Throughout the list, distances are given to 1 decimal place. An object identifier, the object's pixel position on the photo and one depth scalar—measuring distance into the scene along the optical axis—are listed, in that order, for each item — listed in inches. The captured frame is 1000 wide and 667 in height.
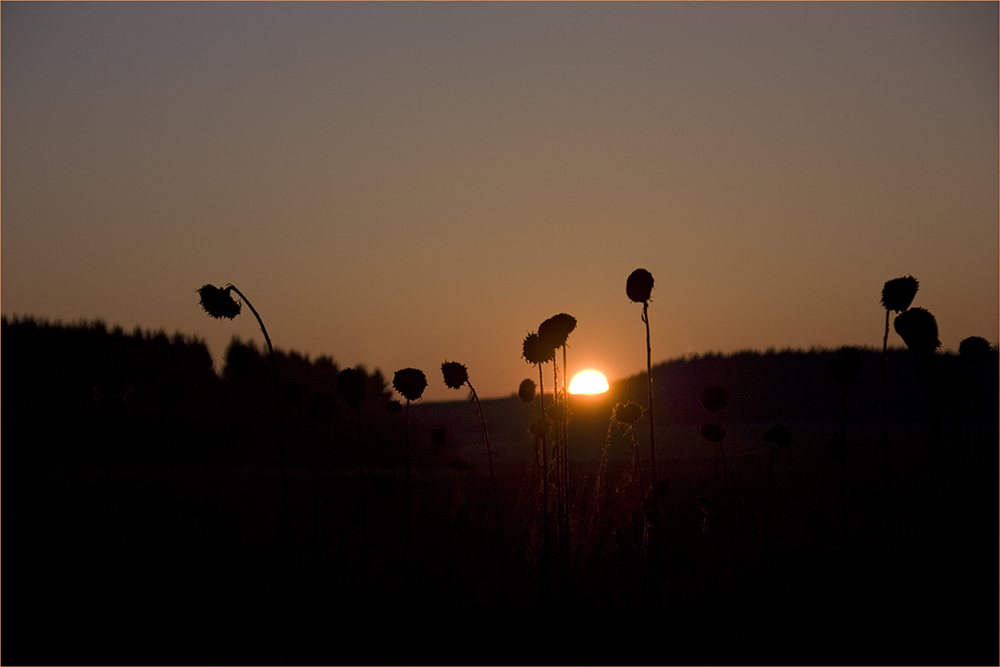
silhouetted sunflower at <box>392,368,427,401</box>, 235.6
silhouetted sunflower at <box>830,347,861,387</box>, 219.3
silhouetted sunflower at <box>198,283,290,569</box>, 200.8
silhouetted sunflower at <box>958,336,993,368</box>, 243.0
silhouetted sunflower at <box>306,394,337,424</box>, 221.5
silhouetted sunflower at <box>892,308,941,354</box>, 213.8
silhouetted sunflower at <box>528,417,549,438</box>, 211.2
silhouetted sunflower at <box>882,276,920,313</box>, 220.8
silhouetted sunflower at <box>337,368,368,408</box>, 226.5
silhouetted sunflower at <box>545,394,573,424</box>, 204.4
